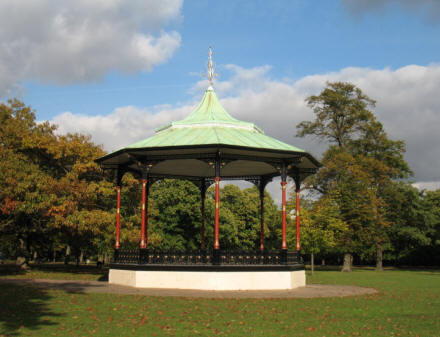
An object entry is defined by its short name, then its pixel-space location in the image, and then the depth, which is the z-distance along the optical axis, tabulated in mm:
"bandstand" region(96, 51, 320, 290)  20500
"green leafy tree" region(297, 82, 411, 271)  47719
